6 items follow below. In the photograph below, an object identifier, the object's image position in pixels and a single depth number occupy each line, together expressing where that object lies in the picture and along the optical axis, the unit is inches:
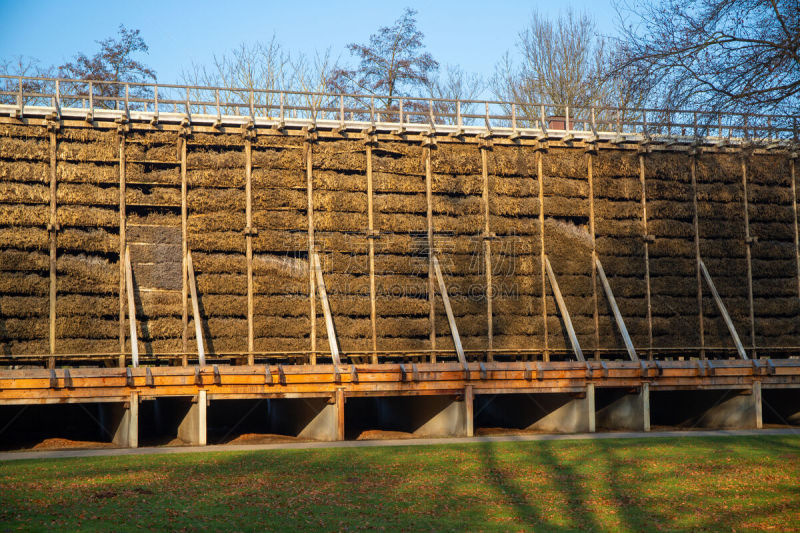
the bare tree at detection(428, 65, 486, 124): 1885.3
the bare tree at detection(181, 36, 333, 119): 1710.1
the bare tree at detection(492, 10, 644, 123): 1785.4
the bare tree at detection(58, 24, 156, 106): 1707.7
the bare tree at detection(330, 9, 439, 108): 1765.5
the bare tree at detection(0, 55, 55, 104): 1109.5
